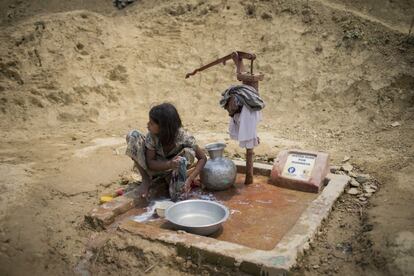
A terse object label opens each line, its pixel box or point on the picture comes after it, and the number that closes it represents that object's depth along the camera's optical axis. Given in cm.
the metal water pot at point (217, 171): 376
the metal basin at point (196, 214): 309
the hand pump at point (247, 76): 368
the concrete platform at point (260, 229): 262
